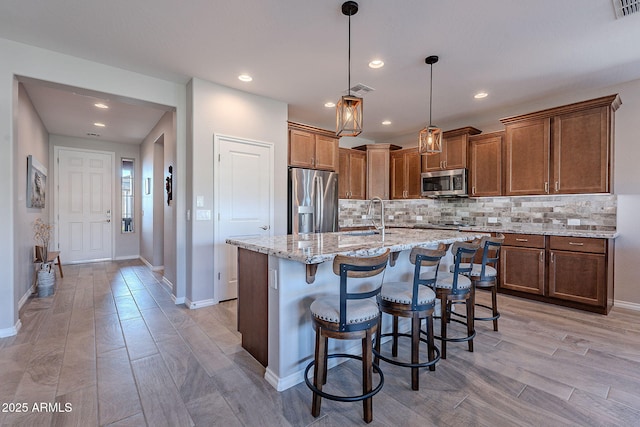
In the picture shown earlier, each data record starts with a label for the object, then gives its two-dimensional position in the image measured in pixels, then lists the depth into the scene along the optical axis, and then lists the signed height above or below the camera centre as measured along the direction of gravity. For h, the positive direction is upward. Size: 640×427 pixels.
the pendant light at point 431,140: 3.14 +0.75
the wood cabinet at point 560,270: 3.35 -0.73
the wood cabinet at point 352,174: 5.73 +0.72
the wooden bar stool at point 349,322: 1.60 -0.63
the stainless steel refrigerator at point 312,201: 4.45 +0.14
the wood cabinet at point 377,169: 6.01 +0.84
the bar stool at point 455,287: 2.30 -0.61
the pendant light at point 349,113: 2.32 +0.76
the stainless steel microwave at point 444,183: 4.87 +0.46
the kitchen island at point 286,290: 1.94 -0.58
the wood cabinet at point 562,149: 3.54 +0.80
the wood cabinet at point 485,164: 4.53 +0.72
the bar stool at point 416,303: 1.94 -0.62
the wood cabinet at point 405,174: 5.61 +0.71
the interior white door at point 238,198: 3.78 +0.16
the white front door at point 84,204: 6.15 +0.12
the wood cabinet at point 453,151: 4.84 +1.00
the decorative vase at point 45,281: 3.89 -0.95
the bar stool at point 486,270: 2.64 -0.56
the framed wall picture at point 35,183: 3.72 +0.37
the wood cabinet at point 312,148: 4.59 +1.02
